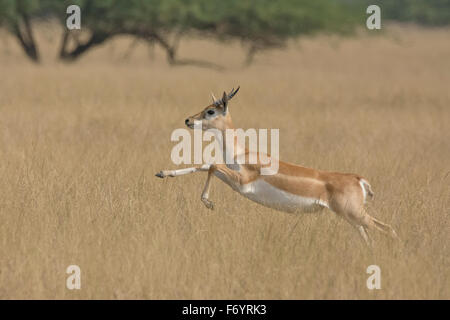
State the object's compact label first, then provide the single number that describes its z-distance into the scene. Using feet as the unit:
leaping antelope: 31.32
